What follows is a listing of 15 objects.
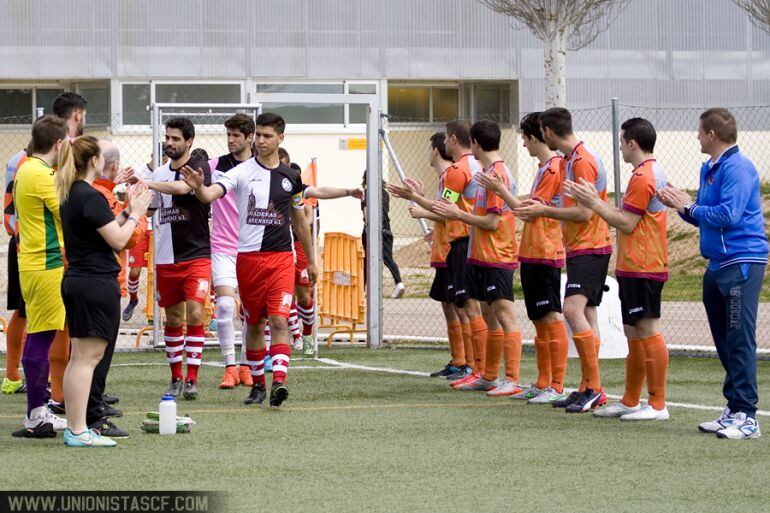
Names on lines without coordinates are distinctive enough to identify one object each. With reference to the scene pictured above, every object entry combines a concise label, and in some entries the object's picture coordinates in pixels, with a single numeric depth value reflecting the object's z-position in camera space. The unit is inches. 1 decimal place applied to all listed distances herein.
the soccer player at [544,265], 770.2
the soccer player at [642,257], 696.4
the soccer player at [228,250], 831.1
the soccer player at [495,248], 815.7
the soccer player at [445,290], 921.5
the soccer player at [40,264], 633.0
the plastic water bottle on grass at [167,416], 637.3
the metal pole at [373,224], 1123.9
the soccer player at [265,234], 751.1
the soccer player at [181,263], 807.7
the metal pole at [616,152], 1014.3
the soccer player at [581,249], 737.0
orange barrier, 1198.3
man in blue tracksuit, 640.4
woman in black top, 596.7
